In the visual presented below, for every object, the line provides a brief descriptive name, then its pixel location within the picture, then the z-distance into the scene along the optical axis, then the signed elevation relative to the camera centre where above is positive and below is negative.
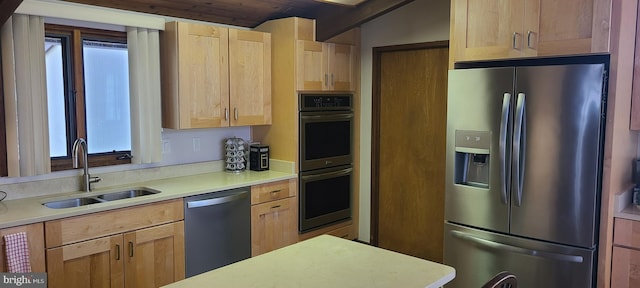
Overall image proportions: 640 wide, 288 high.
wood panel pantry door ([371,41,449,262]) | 4.10 -0.31
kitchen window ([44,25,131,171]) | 3.13 +0.11
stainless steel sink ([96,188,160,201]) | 3.23 -0.56
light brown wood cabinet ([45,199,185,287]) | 2.63 -0.79
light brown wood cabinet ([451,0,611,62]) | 2.51 +0.47
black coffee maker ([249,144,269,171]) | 4.03 -0.38
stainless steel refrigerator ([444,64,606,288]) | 2.55 -0.33
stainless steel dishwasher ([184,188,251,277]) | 3.24 -0.81
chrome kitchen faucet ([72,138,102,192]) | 3.04 -0.32
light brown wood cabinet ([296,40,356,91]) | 3.95 +0.38
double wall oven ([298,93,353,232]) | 4.04 -0.41
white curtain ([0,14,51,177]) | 2.83 +0.10
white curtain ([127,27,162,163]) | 3.38 +0.12
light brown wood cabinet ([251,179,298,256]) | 3.64 -0.80
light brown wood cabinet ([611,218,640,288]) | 2.57 -0.74
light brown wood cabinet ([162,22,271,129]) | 3.45 +0.26
